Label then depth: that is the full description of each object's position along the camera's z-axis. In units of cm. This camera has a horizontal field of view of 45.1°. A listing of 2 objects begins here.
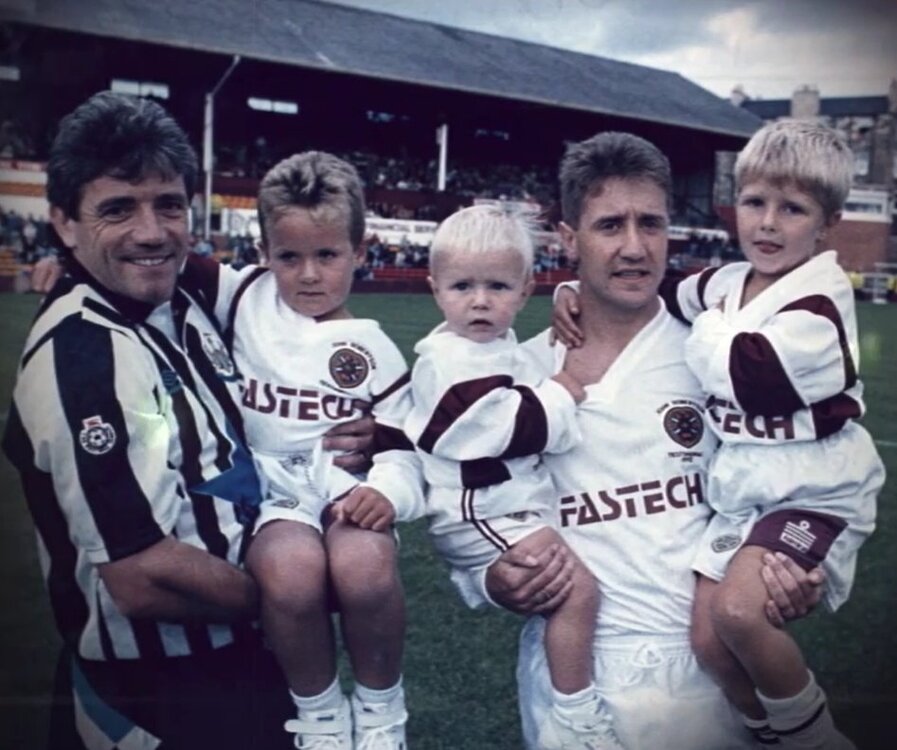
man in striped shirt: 141
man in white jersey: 162
